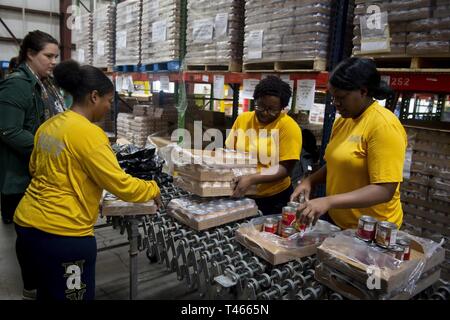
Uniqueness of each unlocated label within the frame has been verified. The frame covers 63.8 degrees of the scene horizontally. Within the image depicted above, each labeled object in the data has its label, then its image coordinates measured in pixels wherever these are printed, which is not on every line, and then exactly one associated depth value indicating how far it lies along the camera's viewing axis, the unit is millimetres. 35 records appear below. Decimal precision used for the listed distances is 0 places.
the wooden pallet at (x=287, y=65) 3135
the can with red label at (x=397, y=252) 1527
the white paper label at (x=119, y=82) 6336
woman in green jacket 2551
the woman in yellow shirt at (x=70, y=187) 1799
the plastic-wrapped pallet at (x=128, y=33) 5629
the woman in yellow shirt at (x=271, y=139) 2664
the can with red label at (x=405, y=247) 1549
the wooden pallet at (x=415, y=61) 2473
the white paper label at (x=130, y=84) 6141
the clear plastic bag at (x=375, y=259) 1409
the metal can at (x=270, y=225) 1963
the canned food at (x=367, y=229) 1688
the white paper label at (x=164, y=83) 5188
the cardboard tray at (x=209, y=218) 2168
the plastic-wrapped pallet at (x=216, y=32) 4000
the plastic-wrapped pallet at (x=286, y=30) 3109
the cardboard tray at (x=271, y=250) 1682
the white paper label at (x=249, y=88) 3699
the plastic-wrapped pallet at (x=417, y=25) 2332
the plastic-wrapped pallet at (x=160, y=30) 4840
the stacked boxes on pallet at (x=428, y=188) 2799
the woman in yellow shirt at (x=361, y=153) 1751
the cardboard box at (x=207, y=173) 2355
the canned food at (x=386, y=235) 1595
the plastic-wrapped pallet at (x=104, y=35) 6417
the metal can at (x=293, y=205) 1987
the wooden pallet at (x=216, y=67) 4059
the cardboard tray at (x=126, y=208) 2312
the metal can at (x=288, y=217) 1948
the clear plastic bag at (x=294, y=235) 1792
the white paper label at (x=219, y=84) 4148
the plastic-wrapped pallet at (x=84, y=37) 7223
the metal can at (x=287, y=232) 1894
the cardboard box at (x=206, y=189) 2381
